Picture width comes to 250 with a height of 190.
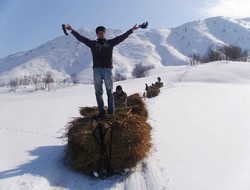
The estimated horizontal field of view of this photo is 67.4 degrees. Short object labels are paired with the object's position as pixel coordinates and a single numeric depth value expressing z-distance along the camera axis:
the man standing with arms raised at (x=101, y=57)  3.90
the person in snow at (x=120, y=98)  4.89
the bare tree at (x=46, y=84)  47.80
